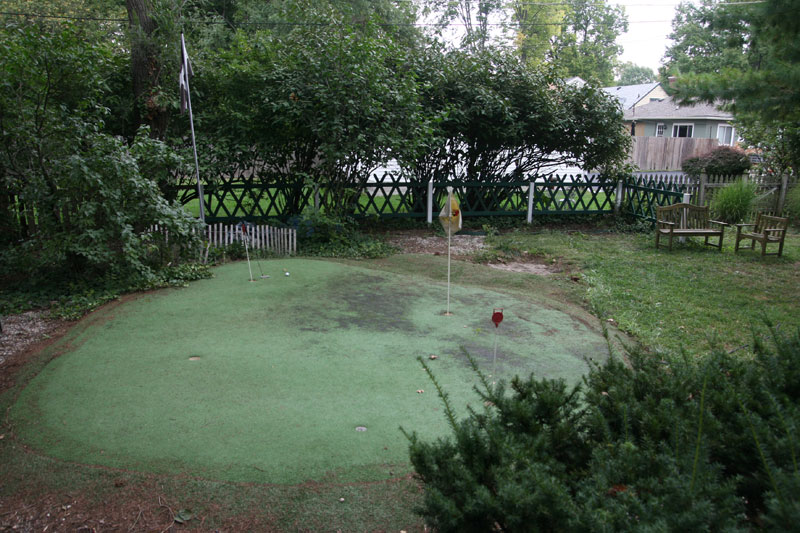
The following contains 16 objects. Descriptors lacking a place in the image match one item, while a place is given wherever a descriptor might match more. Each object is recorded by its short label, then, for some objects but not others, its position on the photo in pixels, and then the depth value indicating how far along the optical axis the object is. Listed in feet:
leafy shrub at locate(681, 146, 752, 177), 60.39
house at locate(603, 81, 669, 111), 113.91
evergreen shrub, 5.96
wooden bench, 35.45
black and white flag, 28.25
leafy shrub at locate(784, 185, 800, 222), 45.37
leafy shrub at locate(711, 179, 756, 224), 42.93
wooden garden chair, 32.71
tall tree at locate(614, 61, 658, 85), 250.86
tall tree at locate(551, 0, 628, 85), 145.36
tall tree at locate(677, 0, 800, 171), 16.94
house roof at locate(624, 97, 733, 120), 99.91
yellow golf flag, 22.95
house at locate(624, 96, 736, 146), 101.24
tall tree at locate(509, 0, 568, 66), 117.70
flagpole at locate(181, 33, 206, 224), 28.69
